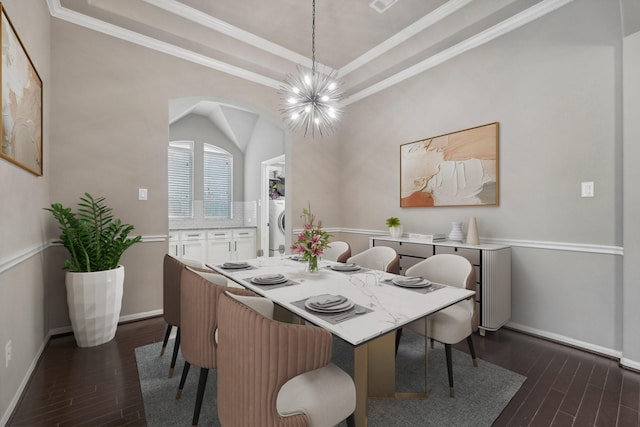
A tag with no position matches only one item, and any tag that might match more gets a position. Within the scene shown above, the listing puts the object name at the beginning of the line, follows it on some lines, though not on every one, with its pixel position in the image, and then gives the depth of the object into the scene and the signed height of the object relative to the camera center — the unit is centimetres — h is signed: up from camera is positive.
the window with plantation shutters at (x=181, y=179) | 588 +69
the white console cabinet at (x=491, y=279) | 259 -61
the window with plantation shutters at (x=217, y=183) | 623 +67
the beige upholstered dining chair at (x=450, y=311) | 181 -65
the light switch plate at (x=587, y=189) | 236 +18
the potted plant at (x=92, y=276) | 238 -52
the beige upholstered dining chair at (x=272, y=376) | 96 -56
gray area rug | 159 -112
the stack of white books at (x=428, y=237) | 313 -27
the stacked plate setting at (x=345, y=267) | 234 -45
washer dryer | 623 -21
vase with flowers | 211 -23
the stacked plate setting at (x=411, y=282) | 181 -44
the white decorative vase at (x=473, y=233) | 287 -21
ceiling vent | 290 +209
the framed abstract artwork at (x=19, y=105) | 161 +70
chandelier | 242 +96
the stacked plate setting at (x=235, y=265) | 239 -43
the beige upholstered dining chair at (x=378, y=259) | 271 -46
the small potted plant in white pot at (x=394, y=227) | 362 -18
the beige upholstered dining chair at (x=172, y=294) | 199 -56
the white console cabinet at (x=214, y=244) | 500 -56
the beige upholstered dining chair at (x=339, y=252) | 320 -44
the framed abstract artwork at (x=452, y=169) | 298 +49
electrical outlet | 158 -77
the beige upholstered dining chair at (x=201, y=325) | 148 -58
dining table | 129 -47
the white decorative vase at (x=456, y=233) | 308 -22
